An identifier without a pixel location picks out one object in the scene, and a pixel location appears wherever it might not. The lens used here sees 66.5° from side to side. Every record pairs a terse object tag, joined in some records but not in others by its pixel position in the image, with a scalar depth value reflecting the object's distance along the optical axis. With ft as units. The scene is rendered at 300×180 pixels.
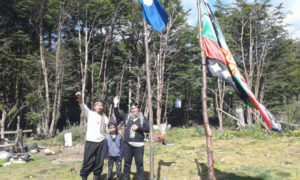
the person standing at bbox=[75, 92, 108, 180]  16.42
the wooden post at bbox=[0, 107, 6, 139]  44.30
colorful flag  14.01
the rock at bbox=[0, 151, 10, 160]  32.20
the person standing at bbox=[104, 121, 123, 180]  18.31
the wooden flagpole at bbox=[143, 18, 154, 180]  14.87
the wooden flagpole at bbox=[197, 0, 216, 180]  14.17
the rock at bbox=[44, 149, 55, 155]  35.34
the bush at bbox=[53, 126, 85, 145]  45.89
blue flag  16.26
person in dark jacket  16.06
